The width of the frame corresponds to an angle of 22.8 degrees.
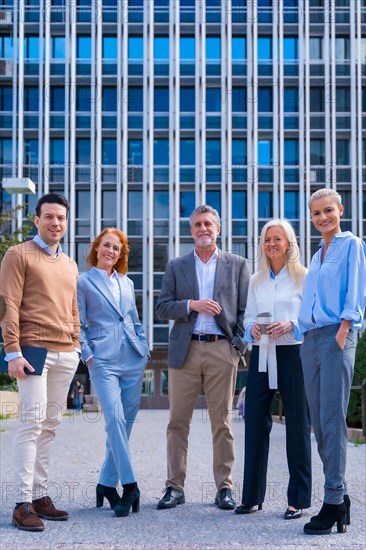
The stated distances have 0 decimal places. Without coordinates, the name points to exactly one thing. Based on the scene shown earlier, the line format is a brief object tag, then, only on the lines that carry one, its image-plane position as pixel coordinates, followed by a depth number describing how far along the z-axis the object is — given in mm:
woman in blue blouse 5812
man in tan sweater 6070
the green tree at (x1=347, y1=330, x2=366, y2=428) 15367
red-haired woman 6645
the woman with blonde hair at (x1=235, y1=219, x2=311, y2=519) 6473
